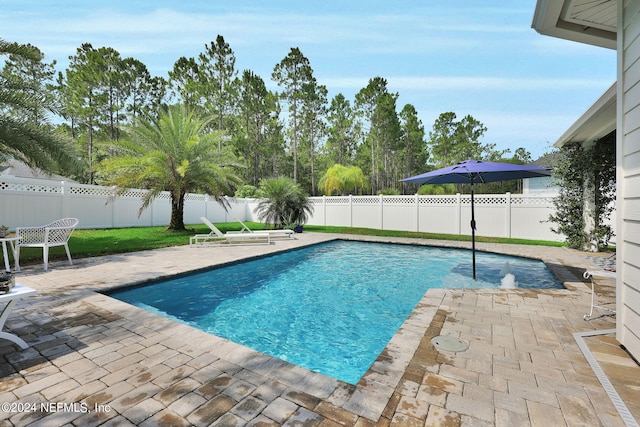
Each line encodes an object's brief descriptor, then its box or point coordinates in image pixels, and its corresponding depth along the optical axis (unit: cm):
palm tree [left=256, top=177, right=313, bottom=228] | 1418
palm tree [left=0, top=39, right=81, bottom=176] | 662
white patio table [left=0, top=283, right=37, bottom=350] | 257
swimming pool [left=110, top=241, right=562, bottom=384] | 367
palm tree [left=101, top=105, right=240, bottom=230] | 1158
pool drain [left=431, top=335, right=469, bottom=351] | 281
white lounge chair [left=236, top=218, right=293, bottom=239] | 1115
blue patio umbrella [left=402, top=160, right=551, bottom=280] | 527
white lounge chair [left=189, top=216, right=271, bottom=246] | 995
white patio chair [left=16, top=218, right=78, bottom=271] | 588
